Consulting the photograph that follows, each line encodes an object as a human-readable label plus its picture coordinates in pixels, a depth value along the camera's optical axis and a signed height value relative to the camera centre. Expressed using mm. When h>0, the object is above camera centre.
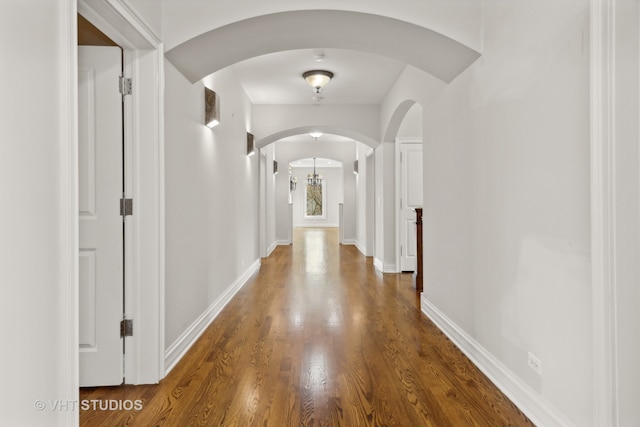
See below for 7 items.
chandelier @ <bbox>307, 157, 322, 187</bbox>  16019 +1373
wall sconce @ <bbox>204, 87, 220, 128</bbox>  3480 +936
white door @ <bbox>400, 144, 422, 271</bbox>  5910 +268
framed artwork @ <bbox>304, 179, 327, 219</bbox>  16625 +610
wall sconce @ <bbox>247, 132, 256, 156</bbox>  5625 +987
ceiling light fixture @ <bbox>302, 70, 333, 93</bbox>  4672 +1607
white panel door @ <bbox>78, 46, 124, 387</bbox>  2277 +35
